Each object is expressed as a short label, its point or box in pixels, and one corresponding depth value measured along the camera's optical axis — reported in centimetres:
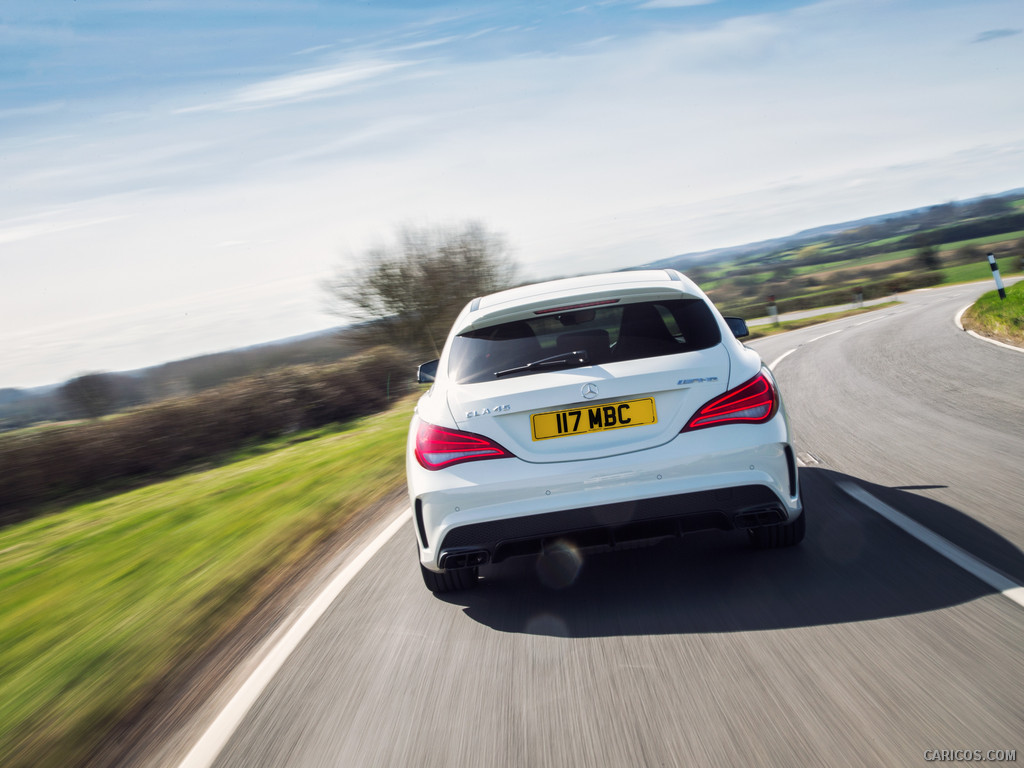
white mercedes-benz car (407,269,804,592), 397
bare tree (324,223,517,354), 3219
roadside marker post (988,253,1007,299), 1876
